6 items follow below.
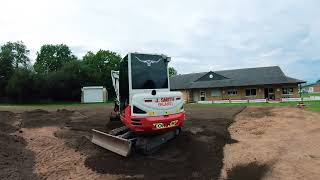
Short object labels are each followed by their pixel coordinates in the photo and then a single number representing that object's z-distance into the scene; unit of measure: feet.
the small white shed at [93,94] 91.63
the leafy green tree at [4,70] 95.59
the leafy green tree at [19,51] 127.88
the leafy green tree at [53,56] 135.54
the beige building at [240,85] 72.36
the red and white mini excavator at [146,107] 19.18
